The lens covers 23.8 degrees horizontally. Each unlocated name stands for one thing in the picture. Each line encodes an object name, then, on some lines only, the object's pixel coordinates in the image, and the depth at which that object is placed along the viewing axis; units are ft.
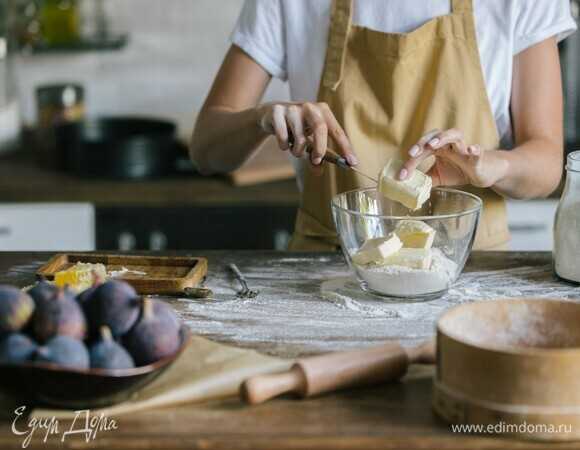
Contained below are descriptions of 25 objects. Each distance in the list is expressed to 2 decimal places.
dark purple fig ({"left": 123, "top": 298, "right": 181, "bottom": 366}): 4.42
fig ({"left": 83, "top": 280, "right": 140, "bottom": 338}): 4.41
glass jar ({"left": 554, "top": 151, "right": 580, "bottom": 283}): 5.87
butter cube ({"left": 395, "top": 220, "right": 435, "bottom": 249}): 5.66
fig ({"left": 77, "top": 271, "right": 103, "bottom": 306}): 4.49
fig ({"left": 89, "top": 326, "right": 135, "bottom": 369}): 4.34
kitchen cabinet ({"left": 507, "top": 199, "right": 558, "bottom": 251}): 9.66
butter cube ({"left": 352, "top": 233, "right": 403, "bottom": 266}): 5.60
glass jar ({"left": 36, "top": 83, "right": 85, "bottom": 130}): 10.65
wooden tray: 5.75
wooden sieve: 4.25
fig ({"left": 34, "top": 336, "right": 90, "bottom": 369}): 4.30
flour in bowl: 5.64
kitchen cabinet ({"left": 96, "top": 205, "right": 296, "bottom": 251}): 9.73
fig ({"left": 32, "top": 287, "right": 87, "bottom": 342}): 4.36
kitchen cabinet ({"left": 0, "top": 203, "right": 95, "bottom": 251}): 9.70
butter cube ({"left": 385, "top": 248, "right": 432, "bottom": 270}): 5.65
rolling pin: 4.49
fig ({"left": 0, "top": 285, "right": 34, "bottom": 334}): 4.39
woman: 6.84
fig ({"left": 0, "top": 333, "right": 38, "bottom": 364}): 4.34
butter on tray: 5.48
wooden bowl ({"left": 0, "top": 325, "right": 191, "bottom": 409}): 4.29
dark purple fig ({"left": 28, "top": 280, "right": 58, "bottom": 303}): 4.44
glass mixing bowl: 5.66
